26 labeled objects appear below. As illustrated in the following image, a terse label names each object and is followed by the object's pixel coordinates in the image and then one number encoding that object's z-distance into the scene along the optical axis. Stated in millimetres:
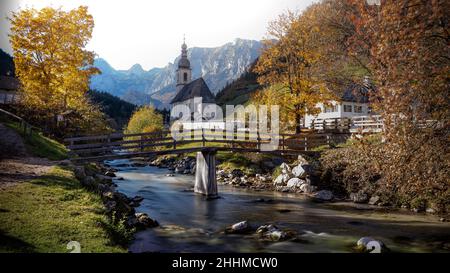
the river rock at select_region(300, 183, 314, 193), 23309
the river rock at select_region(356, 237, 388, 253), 11283
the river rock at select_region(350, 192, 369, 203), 20516
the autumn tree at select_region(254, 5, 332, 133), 29797
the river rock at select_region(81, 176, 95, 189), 16059
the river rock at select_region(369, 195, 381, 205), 19766
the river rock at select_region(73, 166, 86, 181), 16922
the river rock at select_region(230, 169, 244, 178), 30720
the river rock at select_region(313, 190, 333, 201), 21631
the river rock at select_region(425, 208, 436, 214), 17073
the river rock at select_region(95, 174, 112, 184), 22494
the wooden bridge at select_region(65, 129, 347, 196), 20906
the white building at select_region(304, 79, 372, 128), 47531
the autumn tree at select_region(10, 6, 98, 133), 29062
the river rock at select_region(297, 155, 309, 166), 25644
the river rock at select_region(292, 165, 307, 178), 24672
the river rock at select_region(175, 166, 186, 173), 38100
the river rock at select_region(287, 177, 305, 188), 24372
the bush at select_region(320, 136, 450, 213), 11078
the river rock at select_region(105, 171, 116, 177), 32431
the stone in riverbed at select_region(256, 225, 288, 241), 13018
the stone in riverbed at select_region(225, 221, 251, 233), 14125
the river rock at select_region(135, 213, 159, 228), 14504
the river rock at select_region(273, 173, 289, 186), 25850
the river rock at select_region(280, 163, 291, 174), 26467
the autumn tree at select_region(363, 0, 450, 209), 10539
